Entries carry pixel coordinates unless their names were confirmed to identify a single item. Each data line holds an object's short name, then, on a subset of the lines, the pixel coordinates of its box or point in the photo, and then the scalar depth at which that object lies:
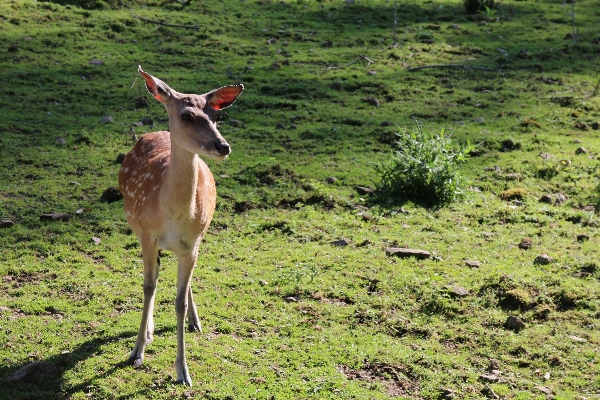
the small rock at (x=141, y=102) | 22.30
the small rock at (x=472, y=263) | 15.21
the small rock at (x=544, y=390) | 11.30
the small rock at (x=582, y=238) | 16.55
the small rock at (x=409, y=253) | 15.52
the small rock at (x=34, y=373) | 10.78
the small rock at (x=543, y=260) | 15.37
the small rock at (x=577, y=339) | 12.75
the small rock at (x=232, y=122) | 21.98
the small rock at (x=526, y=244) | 16.12
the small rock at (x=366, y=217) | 17.36
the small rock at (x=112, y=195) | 17.20
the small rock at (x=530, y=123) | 23.23
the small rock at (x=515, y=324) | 13.08
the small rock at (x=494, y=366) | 11.95
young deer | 10.22
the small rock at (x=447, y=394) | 11.16
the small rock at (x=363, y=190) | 18.64
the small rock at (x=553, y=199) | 18.56
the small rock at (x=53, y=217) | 16.12
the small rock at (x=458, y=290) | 14.01
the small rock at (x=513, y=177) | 19.67
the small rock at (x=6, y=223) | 15.70
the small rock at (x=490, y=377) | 11.62
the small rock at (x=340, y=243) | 16.11
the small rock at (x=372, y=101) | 24.19
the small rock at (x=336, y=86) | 25.05
